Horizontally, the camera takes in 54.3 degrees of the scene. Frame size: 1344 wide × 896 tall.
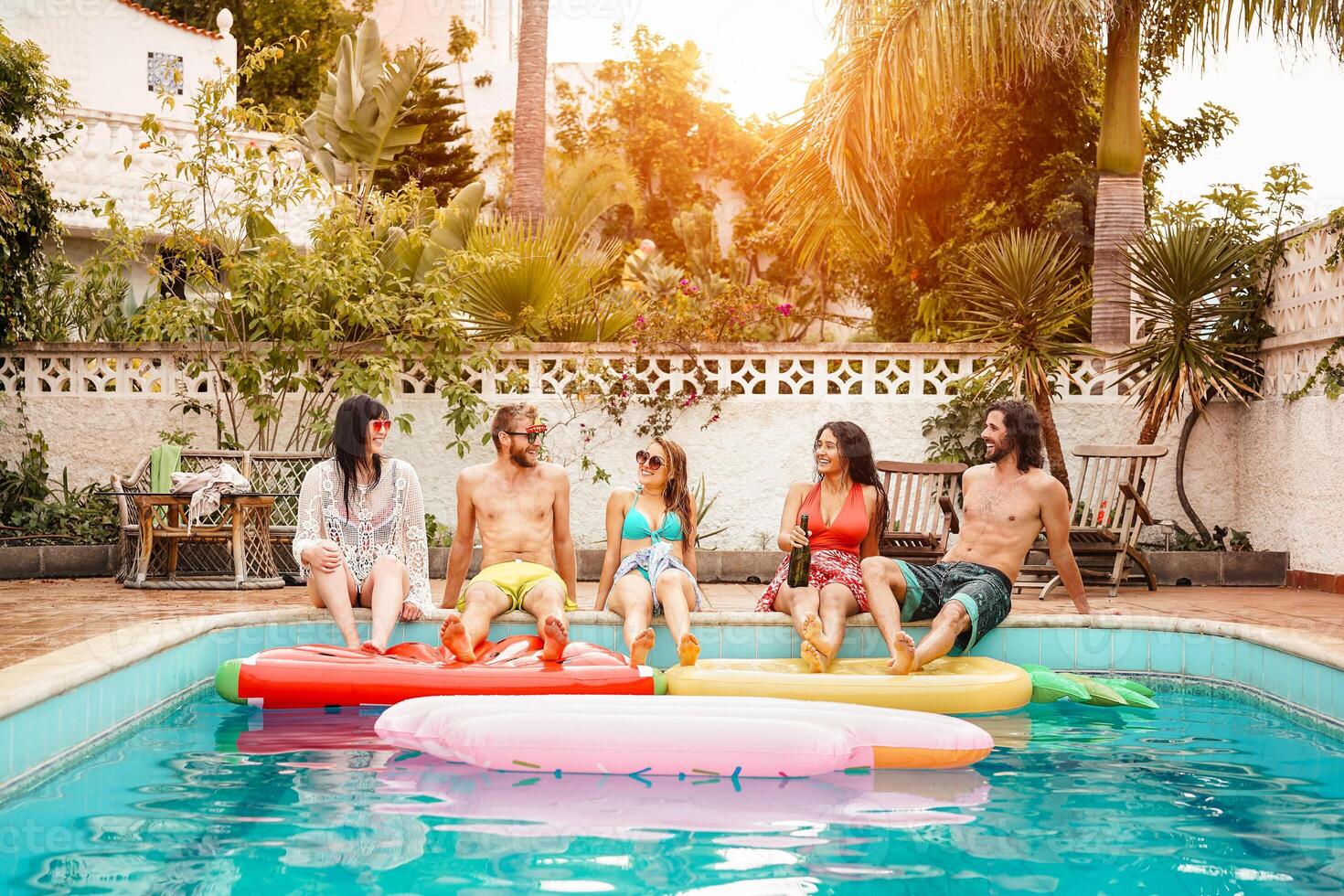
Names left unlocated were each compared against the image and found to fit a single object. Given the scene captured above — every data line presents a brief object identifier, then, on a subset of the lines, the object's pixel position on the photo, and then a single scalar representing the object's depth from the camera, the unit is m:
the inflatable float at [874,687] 5.52
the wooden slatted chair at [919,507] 8.93
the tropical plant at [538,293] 10.97
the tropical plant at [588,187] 26.59
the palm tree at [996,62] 9.39
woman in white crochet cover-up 6.25
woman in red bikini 6.34
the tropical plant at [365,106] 14.73
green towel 9.53
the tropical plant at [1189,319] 9.92
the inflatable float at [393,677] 5.57
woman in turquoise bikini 6.30
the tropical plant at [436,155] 23.88
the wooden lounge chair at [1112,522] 8.98
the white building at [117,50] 20.91
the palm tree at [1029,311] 9.95
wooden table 9.11
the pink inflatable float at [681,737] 4.60
